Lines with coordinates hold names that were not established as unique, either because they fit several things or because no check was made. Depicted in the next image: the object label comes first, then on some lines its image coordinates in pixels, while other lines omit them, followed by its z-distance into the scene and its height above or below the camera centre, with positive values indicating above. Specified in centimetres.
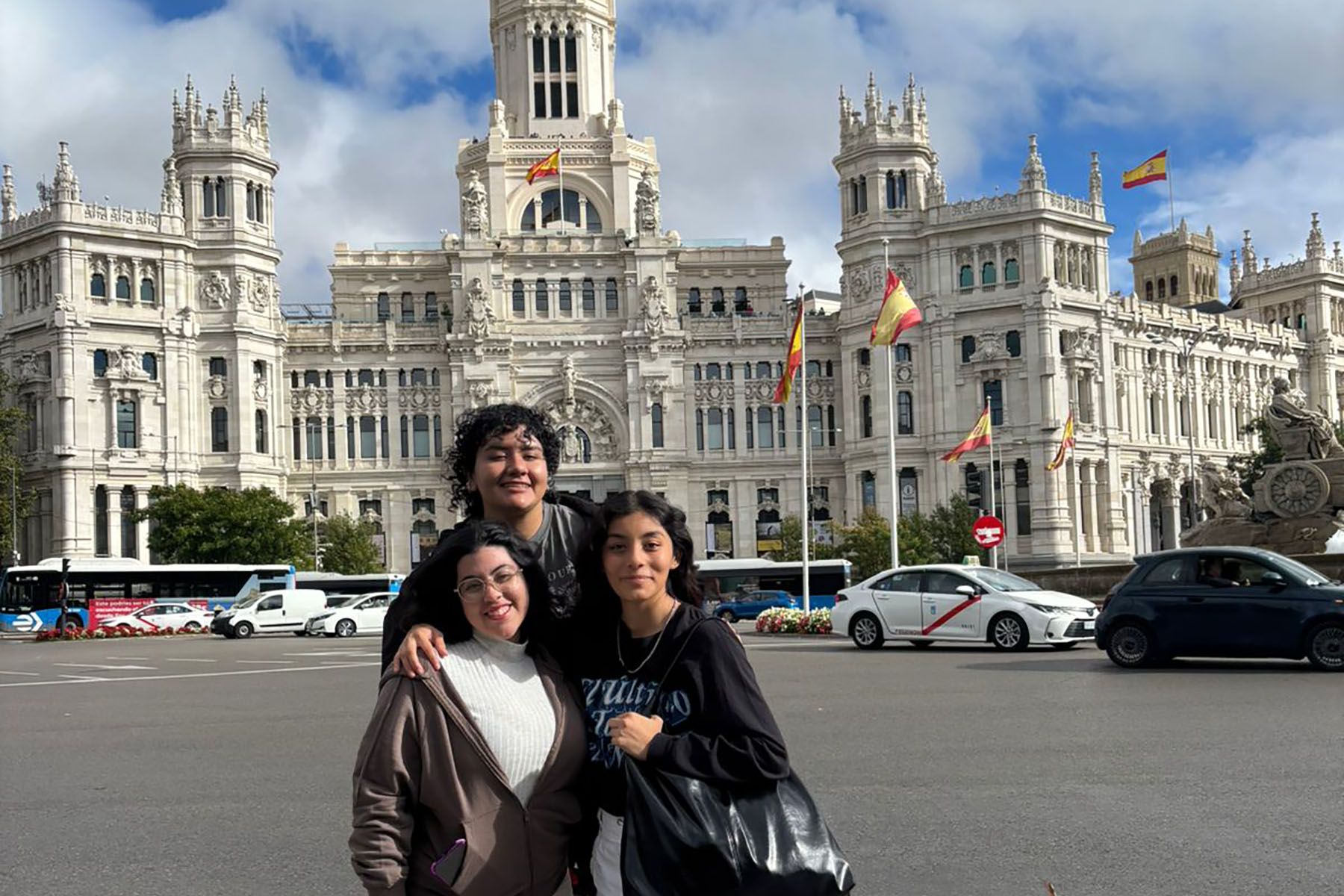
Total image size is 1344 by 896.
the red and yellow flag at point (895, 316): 4050 +504
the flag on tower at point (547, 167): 8325 +1918
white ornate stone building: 8400 +994
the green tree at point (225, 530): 7281 +5
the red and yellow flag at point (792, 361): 4262 +427
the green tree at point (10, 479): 7494 +302
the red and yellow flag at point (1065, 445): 6431 +238
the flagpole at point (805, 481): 4132 +85
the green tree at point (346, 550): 8150 -119
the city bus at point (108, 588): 5578 -205
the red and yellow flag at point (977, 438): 5366 +236
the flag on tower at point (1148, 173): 7194 +1527
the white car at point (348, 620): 4832 -294
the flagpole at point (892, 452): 4000 +153
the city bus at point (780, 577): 6372 -277
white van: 5100 -283
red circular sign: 3850 -68
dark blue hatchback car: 1948 -147
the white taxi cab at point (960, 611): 2550 -180
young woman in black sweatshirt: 496 -54
